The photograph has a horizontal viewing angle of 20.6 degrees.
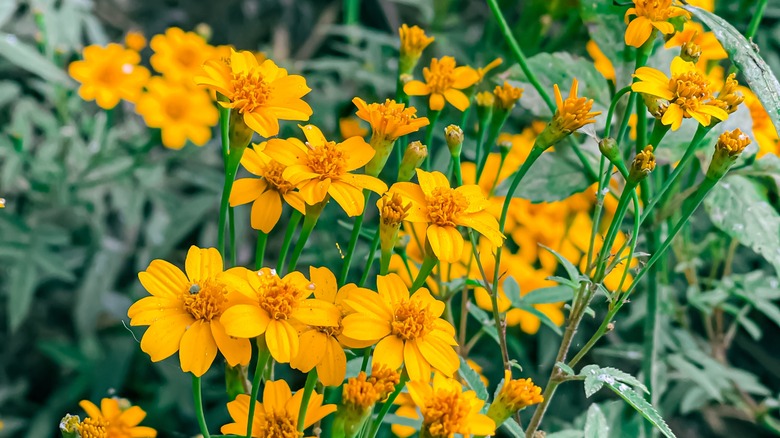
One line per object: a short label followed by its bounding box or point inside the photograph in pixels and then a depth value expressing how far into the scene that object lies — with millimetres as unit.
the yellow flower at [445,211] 477
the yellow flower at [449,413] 454
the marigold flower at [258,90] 480
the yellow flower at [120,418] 500
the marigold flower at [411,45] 542
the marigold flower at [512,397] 468
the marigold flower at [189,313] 461
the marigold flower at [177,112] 777
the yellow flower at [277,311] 456
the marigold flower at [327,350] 461
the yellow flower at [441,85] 529
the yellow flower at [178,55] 817
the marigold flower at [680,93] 483
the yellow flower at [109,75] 763
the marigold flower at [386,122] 484
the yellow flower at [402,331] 463
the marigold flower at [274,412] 473
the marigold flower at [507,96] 533
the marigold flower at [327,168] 475
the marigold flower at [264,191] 484
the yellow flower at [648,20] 503
